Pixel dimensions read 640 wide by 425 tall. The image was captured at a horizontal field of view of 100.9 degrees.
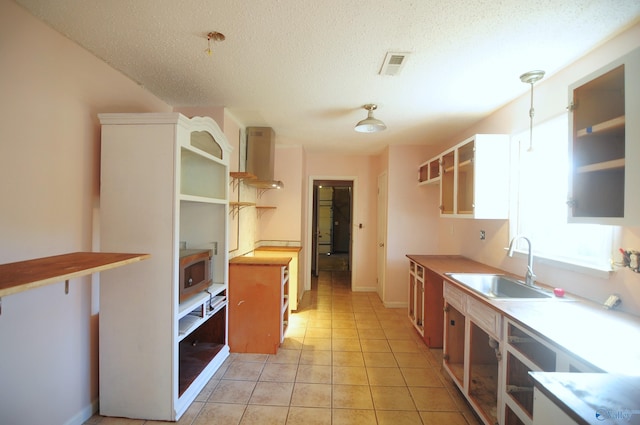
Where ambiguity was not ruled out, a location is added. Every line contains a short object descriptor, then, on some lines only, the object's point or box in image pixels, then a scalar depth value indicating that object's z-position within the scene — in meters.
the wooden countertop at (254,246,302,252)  3.81
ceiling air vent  1.73
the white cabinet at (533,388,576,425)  0.71
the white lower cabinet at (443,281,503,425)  1.62
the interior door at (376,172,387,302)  4.10
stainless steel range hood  3.31
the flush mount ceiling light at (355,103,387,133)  2.55
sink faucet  1.90
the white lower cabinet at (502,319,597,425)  1.35
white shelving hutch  1.73
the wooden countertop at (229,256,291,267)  2.66
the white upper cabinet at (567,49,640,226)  1.21
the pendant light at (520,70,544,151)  1.90
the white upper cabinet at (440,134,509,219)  2.34
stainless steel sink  2.03
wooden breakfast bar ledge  0.89
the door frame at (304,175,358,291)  4.73
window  1.68
